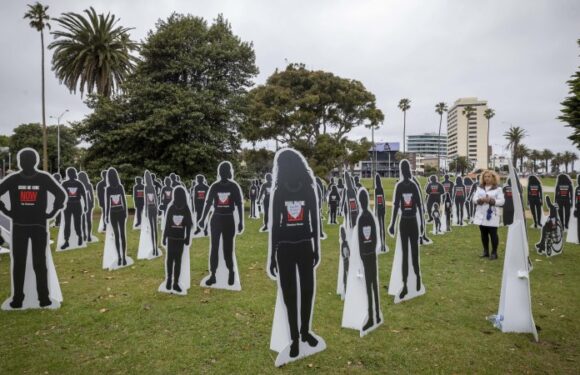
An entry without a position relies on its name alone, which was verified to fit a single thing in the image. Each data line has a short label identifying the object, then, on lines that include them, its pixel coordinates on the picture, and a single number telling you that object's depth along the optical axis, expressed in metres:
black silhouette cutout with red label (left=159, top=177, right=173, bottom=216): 14.83
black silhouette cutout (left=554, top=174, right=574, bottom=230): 13.28
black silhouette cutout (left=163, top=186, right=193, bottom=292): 7.57
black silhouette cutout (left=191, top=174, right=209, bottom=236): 14.02
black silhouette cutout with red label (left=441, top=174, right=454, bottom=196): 18.33
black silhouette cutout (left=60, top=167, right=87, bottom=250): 12.31
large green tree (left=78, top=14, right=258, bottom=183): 21.44
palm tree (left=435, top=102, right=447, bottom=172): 68.42
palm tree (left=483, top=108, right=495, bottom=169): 72.00
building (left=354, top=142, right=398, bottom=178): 114.04
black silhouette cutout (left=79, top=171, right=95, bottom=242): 13.15
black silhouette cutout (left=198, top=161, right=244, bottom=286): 7.96
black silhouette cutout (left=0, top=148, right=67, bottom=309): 6.61
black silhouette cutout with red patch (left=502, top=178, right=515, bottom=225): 14.74
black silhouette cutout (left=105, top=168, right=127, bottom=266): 9.55
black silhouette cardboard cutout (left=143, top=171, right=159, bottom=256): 10.70
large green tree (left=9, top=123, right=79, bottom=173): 61.66
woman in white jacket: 9.08
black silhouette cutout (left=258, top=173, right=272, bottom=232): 15.62
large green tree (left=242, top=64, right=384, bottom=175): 29.08
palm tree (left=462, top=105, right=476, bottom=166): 67.13
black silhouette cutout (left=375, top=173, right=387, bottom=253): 11.45
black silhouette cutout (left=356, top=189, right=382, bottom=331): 5.55
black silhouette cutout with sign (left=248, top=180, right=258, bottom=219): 20.66
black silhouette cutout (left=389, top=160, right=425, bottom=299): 7.04
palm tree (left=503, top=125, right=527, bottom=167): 82.51
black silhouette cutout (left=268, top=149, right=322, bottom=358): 4.85
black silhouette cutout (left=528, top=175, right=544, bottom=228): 14.40
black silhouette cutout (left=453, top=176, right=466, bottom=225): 17.38
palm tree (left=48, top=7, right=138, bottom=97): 28.91
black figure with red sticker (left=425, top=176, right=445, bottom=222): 15.08
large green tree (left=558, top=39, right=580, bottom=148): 16.09
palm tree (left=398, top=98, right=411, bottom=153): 65.62
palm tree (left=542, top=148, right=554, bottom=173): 108.82
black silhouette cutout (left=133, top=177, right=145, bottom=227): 14.47
